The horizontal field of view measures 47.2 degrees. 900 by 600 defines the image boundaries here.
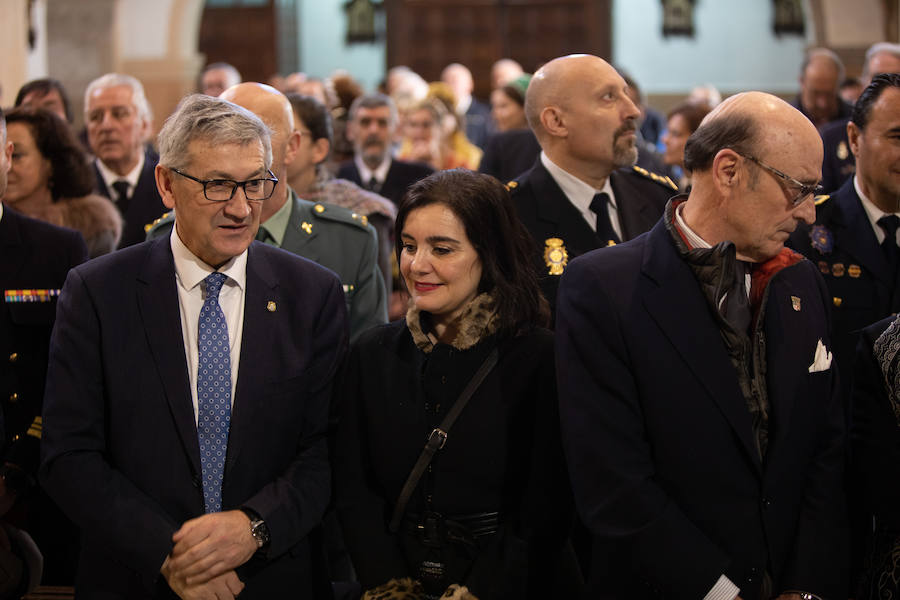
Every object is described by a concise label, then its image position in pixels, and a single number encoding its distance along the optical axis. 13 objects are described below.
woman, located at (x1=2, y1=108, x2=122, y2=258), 3.51
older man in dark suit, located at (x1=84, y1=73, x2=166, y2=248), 4.45
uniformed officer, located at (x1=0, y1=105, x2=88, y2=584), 2.71
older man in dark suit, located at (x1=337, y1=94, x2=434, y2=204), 5.77
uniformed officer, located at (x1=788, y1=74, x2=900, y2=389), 3.09
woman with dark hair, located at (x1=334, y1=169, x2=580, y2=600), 2.31
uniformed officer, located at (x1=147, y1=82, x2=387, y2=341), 3.13
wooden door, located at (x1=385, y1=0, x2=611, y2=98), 13.56
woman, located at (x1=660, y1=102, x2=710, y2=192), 5.37
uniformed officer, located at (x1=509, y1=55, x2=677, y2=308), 3.23
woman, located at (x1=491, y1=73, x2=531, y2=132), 6.81
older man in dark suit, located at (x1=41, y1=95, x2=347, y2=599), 2.17
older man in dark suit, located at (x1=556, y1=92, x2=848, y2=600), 2.12
